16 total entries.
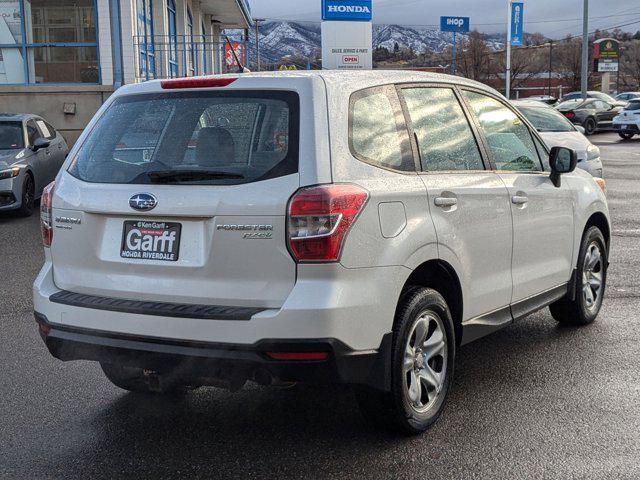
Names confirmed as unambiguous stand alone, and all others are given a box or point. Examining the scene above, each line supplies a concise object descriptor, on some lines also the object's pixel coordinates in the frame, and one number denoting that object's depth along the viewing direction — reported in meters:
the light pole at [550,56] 95.81
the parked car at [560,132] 13.21
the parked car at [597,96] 43.28
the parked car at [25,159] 12.73
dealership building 19.45
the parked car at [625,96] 56.98
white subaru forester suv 3.69
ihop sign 38.12
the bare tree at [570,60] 92.46
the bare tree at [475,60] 78.44
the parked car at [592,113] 38.00
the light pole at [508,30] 37.22
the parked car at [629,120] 33.09
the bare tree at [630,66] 103.88
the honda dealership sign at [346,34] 21.94
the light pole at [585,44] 38.38
